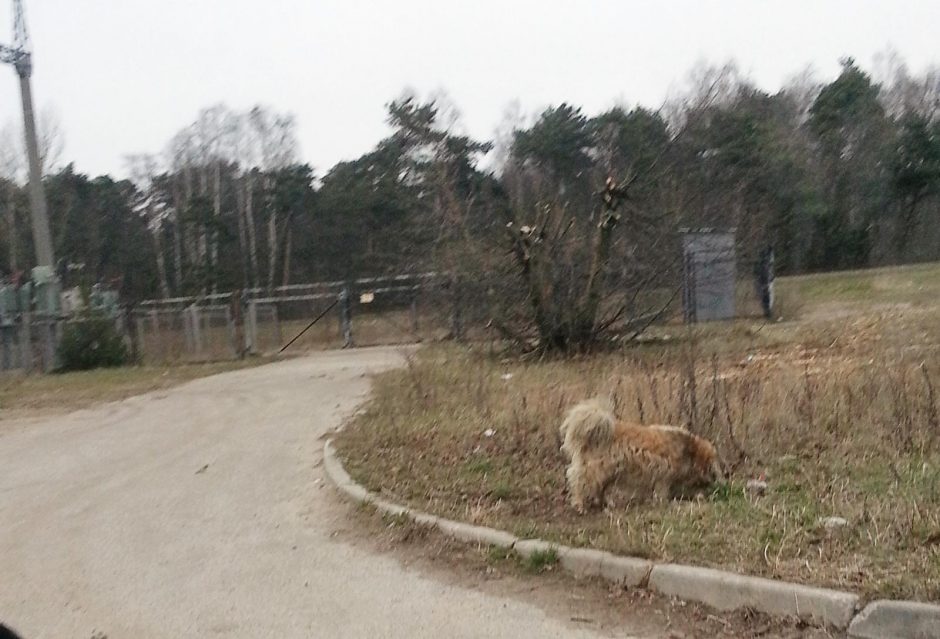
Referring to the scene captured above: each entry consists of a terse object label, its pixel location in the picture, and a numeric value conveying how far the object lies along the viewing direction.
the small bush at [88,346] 27.06
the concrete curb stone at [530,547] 6.38
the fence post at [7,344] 29.55
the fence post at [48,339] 28.27
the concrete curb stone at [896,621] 4.53
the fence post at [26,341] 28.81
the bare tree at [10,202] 49.50
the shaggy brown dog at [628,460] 7.13
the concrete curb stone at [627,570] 5.75
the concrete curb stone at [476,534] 6.72
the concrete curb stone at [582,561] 6.04
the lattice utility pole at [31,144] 29.48
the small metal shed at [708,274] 20.70
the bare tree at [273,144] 57.66
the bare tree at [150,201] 57.88
